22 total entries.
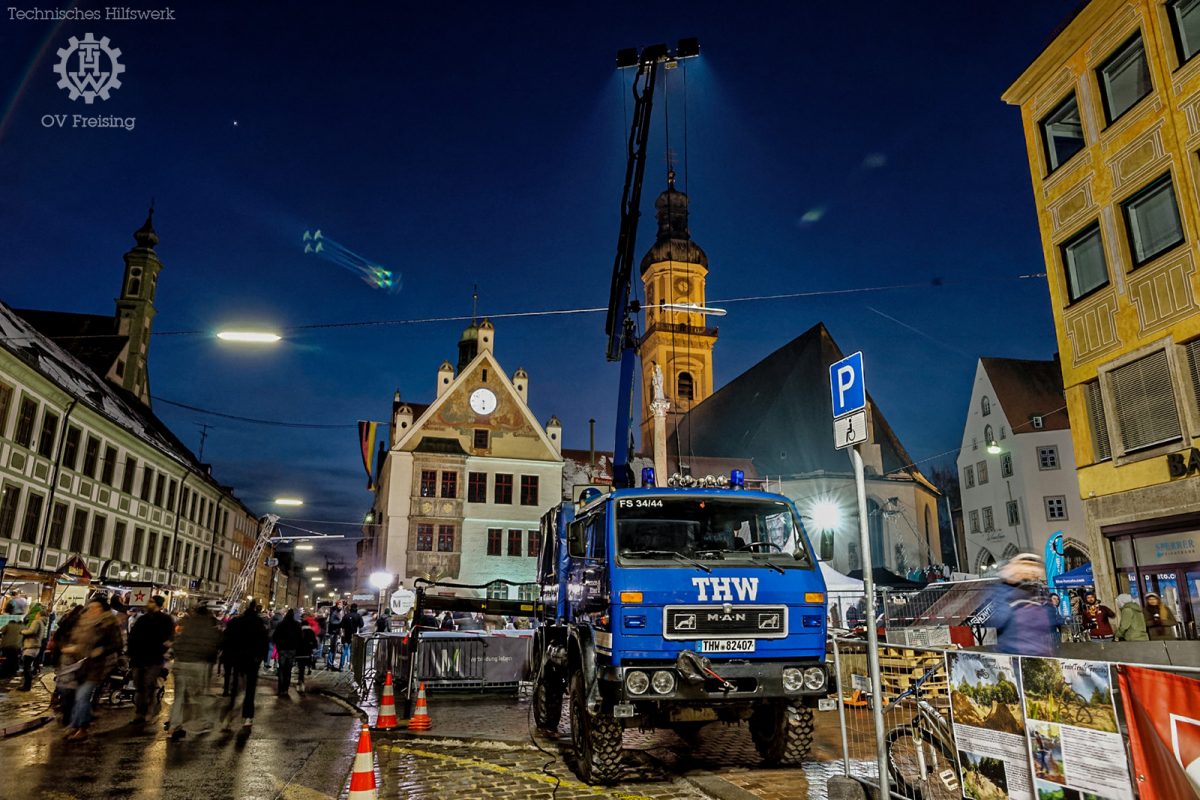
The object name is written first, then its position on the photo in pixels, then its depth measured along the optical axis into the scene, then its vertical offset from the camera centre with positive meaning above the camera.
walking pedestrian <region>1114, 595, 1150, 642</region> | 11.59 -0.28
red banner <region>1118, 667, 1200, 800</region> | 3.62 -0.61
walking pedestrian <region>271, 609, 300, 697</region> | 17.46 -0.99
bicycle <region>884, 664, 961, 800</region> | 5.42 -1.12
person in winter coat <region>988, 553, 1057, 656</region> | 6.17 -0.08
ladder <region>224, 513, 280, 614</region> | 41.81 +1.35
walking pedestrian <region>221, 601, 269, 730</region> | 12.70 -0.75
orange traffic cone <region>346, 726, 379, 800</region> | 4.70 -1.05
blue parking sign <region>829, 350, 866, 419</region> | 6.30 +1.77
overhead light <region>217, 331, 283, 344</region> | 11.11 +3.73
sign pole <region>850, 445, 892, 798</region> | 5.58 -0.39
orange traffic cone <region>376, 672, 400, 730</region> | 10.77 -1.53
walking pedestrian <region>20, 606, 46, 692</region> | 16.75 -1.01
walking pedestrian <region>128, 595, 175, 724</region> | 11.88 -0.78
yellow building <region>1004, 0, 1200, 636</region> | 13.43 +6.16
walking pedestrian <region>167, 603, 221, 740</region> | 10.61 -0.79
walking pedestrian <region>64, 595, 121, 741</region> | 10.12 -0.75
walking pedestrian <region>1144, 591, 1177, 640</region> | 12.30 -0.26
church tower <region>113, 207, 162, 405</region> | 53.16 +20.25
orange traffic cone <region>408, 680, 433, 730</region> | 10.87 -1.64
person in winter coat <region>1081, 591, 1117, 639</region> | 14.11 -0.32
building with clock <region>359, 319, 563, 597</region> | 37.75 +5.86
